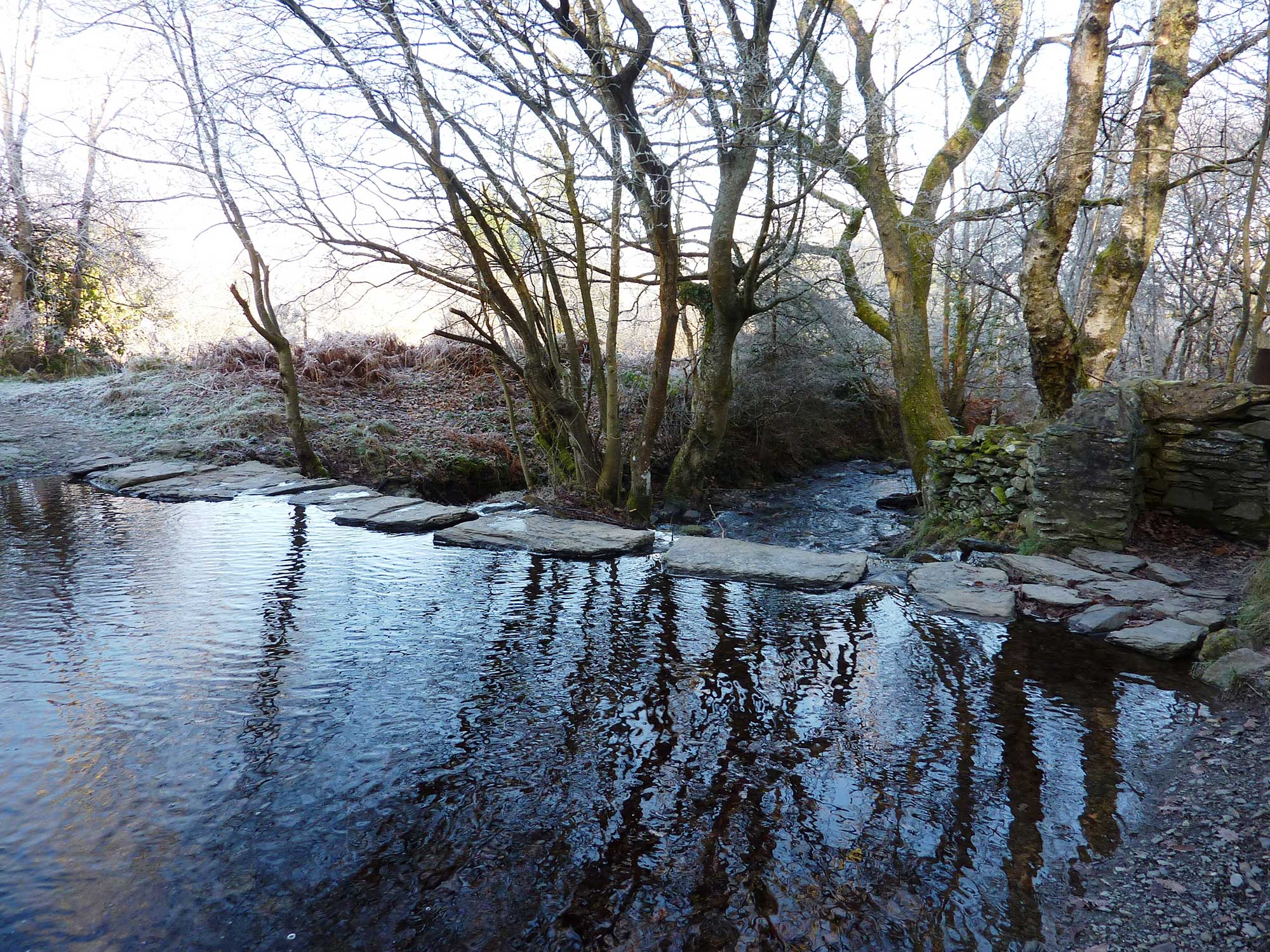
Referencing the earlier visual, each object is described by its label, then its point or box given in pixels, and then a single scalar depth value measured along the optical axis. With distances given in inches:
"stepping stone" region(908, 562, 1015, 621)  152.1
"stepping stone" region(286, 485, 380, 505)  245.1
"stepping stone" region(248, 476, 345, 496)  254.4
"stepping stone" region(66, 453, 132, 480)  280.1
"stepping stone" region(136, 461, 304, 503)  245.6
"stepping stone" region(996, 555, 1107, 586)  166.7
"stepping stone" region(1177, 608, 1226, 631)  136.7
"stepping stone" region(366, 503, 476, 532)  212.4
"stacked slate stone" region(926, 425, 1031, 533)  240.2
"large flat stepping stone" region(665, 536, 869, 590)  169.6
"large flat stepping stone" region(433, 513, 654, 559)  194.4
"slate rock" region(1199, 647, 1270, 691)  114.3
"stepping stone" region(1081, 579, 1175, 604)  154.3
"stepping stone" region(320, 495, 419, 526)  217.5
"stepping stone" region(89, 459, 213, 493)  259.8
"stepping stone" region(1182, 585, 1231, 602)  152.6
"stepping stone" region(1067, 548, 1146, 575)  173.3
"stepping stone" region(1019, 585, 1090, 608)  152.4
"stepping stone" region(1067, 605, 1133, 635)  141.7
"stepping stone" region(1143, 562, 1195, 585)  165.0
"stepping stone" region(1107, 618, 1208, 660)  128.8
